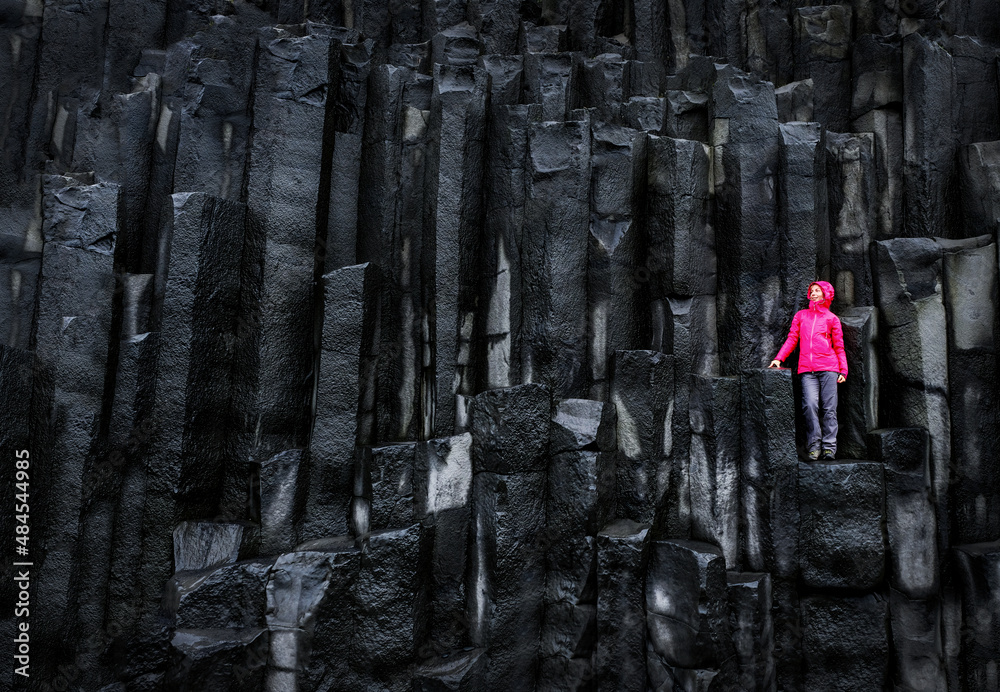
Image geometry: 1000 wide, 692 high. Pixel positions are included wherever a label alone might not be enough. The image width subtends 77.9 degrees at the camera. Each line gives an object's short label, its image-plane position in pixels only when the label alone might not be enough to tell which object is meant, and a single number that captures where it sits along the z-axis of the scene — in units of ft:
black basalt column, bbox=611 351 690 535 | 22.68
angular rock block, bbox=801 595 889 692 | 21.38
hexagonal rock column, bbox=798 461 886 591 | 21.40
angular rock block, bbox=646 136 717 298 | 24.89
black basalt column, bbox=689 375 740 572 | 22.49
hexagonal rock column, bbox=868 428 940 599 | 21.79
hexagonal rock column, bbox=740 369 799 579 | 21.77
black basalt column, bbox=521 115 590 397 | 24.20
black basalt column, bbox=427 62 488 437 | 25.03
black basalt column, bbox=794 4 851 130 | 30.83
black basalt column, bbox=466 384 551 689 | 21.30
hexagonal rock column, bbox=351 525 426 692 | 20.83
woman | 22.63
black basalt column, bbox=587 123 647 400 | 24.52
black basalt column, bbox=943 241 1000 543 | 23.49
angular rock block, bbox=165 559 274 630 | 20.75
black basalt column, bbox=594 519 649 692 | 20.90
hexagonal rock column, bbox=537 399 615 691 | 21.33
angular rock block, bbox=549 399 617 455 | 21.89
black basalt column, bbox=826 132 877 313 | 25.59
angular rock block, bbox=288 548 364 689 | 20.44
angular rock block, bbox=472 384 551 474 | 21.76
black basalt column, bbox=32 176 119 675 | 21.88
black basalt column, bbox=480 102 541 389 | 24.99
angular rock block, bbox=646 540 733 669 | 19.77
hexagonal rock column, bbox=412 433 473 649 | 22.24
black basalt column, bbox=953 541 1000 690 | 21.83
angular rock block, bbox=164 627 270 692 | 19.67
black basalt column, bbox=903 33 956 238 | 26.91
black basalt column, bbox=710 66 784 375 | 24.66
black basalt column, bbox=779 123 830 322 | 24.79
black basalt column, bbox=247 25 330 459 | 24.23
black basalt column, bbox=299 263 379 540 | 23.25
